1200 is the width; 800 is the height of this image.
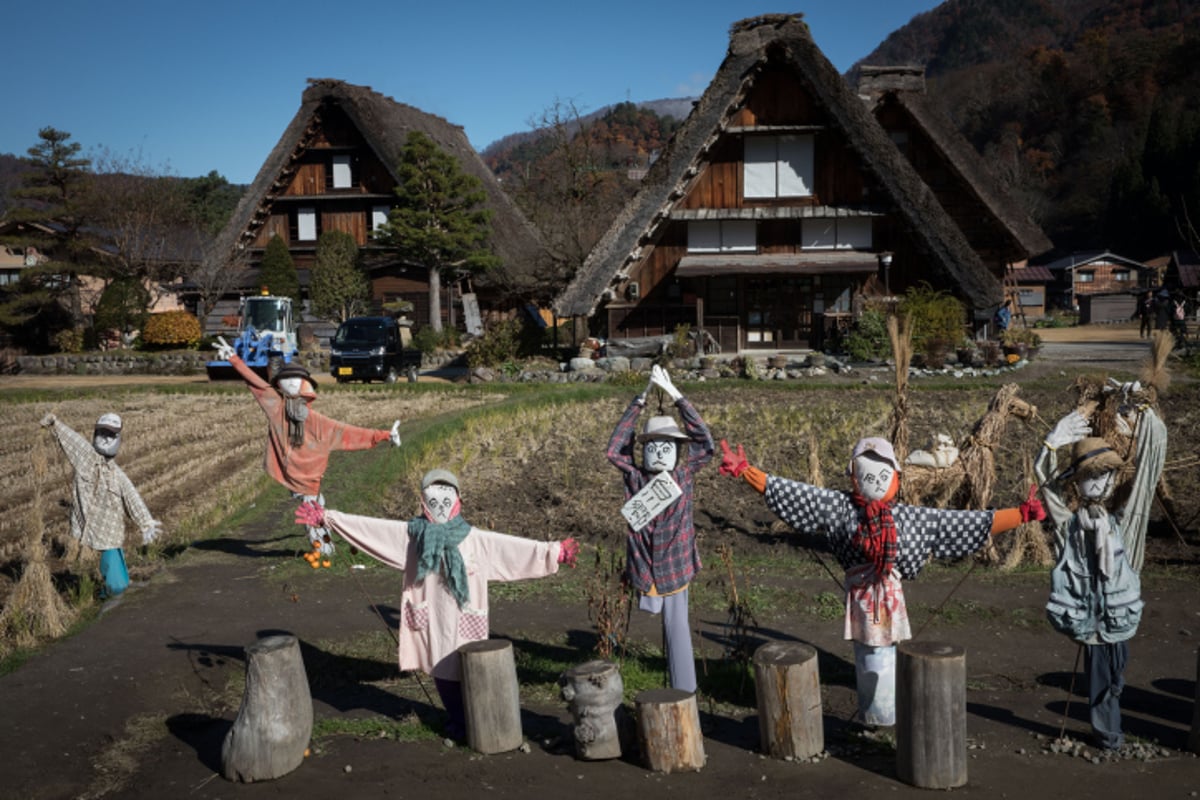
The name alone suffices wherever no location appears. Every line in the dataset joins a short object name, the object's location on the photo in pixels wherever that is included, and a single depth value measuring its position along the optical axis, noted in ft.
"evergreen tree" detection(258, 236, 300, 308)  108.68
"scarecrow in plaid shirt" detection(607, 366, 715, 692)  19.15
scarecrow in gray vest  17.71
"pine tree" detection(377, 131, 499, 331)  99.86
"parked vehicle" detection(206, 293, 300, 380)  80.38
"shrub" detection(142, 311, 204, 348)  98.17
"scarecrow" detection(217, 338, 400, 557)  29.58
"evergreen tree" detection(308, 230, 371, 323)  106.42
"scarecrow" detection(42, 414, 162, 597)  27.63
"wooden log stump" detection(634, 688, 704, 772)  17.08
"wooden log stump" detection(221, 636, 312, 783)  17.40
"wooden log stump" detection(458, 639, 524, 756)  18.01
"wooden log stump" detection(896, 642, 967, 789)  16.33
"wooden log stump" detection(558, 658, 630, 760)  17.58
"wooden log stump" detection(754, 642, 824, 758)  17.29
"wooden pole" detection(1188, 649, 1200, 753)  17.52
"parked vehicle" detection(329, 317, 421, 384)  79.36
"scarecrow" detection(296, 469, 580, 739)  19.15
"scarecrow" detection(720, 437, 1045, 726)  18.72
